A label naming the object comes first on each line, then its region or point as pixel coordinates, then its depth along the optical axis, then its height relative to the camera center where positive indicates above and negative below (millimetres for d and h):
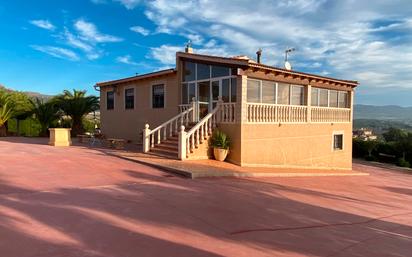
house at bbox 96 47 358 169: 13742 +737
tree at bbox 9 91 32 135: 22969 +1175
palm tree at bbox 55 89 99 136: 24141 +1316
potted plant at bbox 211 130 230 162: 13570 -756
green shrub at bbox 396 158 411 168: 31453 -2978
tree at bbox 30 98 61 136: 23328 +711
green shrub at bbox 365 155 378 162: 33244 -2749
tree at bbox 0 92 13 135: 21859 +810
